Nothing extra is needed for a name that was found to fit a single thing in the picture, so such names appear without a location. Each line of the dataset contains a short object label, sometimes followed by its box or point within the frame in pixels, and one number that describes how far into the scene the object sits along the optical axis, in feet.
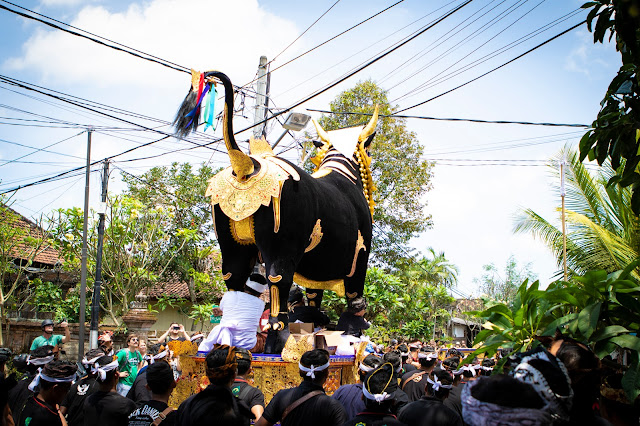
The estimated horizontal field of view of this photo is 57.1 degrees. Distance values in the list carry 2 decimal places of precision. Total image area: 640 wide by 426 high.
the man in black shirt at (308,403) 12.85
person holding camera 28.19
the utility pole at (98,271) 42.93
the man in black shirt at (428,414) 11.89
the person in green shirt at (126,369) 24.67
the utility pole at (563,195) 35.50
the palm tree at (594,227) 32.71
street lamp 41.81
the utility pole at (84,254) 43.62
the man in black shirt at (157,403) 13.35
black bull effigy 20.08
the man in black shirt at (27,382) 16.26
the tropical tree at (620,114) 12.12
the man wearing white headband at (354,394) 14.65
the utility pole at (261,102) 43.09
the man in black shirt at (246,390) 14.85
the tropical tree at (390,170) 63.62
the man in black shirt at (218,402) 11.78
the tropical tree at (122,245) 55.47
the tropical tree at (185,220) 62.69
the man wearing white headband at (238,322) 20.63
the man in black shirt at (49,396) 13.64
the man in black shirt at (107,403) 13.87
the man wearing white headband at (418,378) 19.48
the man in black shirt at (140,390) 17.79
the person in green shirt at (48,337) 30.22
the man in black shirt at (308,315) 26.20
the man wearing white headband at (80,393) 16.58
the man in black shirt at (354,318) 26.12
